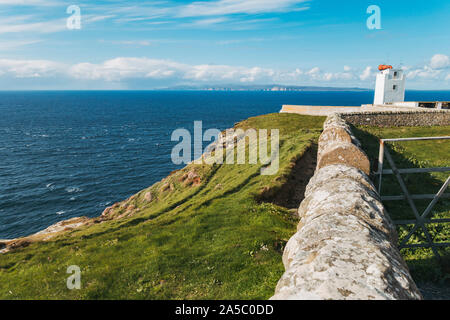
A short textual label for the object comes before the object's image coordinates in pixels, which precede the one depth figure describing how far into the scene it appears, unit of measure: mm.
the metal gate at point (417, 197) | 10320
